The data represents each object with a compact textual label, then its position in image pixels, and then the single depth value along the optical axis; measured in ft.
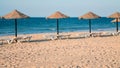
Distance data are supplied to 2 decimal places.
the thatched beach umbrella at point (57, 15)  55.54
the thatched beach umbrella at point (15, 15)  48.39
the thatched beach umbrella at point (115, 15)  62.98
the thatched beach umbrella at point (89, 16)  58.65
